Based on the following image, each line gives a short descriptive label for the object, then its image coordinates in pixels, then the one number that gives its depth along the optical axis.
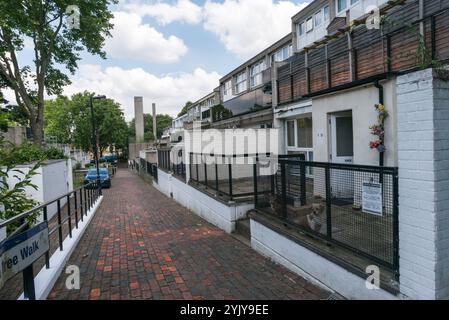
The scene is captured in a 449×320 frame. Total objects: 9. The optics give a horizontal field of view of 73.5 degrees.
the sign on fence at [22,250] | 2.92
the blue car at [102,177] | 23.47
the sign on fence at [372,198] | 3.20
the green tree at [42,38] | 15.30
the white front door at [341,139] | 7.61
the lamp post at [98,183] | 15.09
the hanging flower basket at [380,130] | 6.04
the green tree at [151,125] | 72.31
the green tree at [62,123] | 43.06
